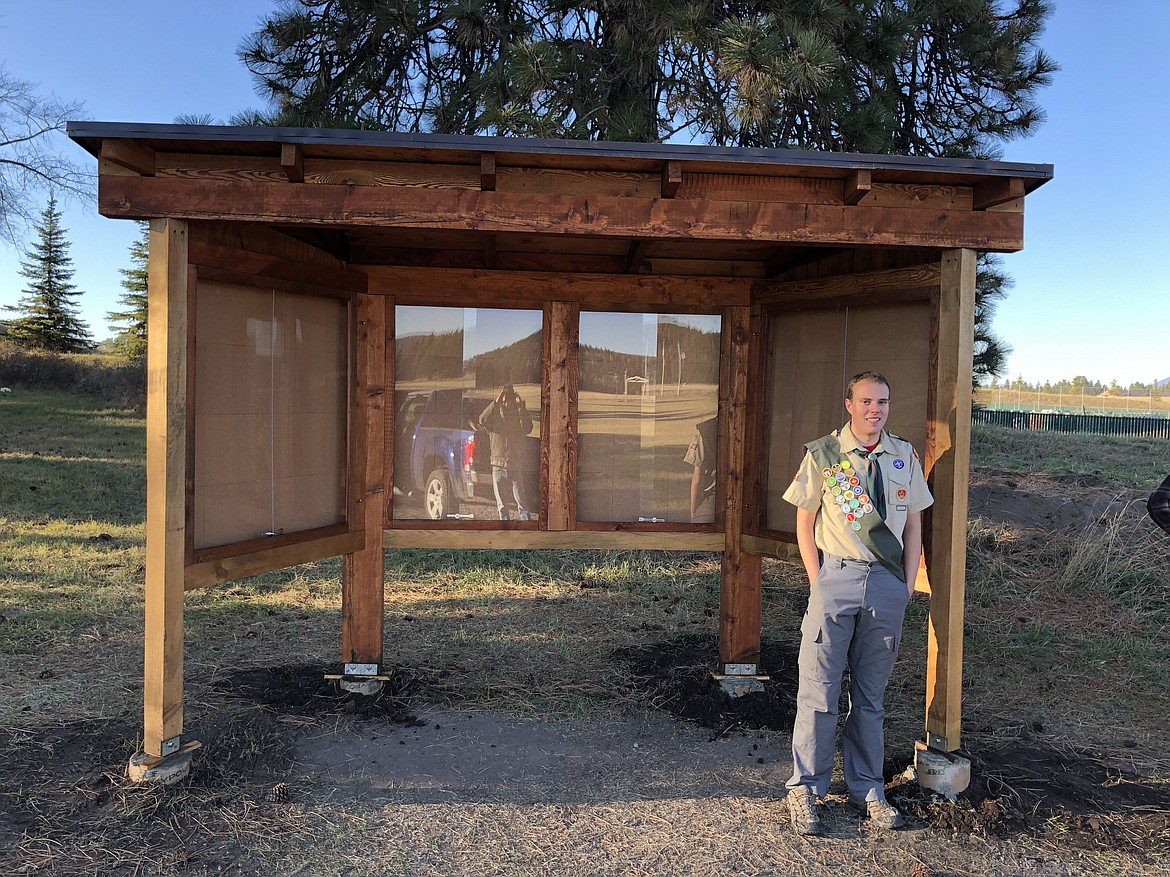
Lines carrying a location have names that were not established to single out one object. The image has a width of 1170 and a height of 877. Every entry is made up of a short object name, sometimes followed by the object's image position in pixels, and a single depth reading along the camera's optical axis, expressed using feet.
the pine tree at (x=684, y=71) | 21.17
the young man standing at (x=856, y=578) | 11.06
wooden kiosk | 11.71
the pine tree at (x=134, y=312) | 109.82
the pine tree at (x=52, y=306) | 115.44
